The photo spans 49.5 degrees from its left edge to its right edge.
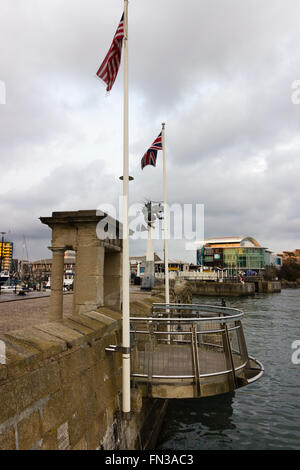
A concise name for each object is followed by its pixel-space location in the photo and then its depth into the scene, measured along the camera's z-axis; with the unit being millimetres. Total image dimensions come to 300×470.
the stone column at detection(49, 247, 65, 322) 7648
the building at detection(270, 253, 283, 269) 168312
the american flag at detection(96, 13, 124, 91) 5801
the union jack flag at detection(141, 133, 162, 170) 10177
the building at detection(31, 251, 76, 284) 69400
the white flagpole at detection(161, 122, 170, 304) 11617
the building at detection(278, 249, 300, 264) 166312
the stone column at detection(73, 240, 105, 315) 6855
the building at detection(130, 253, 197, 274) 78575
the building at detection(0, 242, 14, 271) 173225
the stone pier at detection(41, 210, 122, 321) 6883
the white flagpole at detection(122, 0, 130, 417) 5199
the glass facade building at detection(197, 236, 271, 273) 127488
